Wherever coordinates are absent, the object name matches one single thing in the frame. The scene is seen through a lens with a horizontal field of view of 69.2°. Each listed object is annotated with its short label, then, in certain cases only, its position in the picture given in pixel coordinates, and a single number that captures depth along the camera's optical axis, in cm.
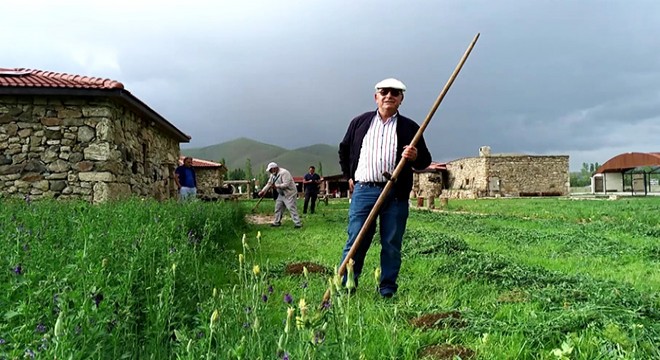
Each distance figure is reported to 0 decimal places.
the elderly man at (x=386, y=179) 427
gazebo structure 3394
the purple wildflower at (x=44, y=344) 158
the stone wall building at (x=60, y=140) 996
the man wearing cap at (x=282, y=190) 1136
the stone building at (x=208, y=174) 3095
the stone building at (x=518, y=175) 3759
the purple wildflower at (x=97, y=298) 209
